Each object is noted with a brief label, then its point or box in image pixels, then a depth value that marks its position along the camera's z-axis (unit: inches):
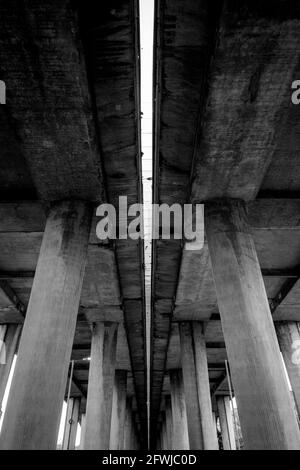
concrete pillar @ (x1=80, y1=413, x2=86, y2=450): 1399.9
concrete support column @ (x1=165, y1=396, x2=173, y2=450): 1176.4
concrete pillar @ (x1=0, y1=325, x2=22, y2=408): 593.0
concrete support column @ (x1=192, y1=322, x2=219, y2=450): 507.5
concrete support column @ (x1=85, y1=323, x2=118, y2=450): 498.6
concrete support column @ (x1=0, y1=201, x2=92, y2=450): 213.5
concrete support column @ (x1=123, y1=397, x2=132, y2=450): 1217.9
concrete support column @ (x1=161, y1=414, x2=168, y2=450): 1334.4
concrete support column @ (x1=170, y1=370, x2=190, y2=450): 797.2
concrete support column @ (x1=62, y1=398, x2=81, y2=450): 1063.2
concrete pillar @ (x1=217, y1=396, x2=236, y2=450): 1067.3
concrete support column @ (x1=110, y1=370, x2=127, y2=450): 805.9
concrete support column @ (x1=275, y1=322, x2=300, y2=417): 591.2
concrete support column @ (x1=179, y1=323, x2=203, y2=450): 521.0
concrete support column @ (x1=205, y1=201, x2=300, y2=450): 222.4
